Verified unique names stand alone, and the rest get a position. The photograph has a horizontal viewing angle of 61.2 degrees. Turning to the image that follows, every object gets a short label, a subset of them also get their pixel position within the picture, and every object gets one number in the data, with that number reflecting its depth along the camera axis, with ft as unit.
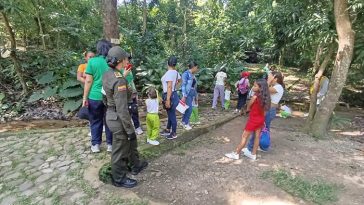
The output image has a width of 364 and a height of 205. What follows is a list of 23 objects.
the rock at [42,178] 12.39
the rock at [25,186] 11.90
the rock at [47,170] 13.05
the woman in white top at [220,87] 25.43
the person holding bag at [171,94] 15.97
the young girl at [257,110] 15.05
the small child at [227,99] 26.20
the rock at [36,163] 13.72
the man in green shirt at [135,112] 16.01
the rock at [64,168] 13.21
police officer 11.41
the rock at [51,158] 14.11
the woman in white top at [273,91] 16.57
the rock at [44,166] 13.48
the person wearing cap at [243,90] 24.89
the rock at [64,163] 13.64
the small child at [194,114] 20.39
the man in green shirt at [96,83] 13.70
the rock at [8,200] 11.13
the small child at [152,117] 15.43
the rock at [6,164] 13.75
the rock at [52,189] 11.60
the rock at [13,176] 12.68
